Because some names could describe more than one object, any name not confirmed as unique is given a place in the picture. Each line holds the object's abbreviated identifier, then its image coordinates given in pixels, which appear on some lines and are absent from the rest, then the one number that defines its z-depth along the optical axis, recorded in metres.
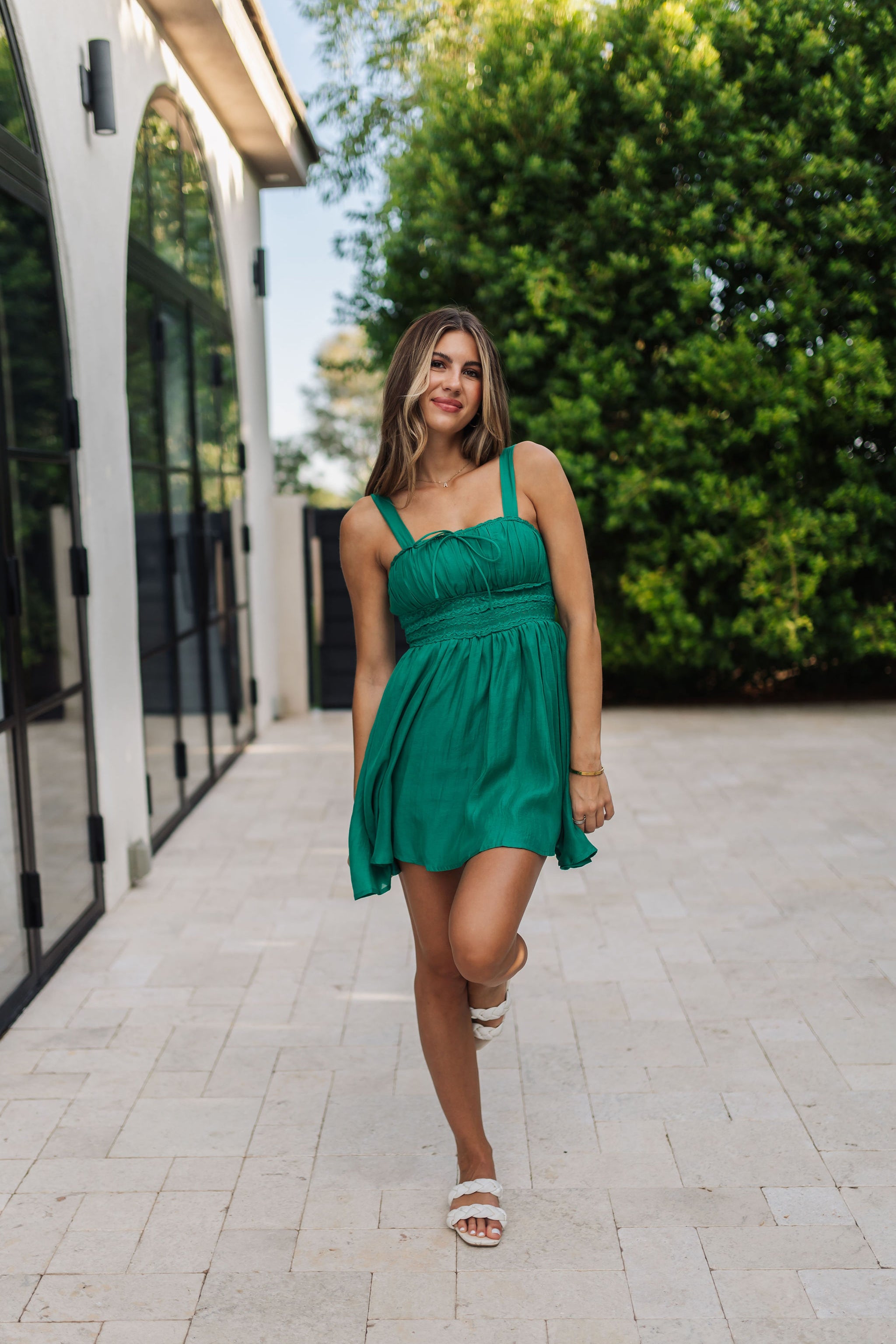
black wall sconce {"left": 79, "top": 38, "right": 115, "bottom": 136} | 4.07
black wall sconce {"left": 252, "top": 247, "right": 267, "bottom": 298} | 7.91
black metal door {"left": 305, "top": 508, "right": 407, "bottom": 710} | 8.51
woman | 2.17
